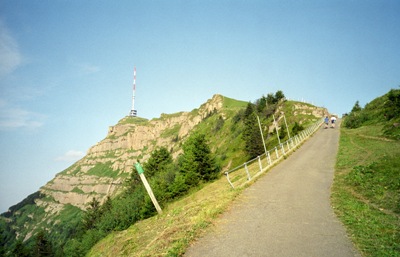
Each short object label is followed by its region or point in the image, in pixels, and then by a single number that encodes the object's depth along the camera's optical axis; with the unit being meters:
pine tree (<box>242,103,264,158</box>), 51.34
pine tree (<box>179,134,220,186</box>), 37.34
